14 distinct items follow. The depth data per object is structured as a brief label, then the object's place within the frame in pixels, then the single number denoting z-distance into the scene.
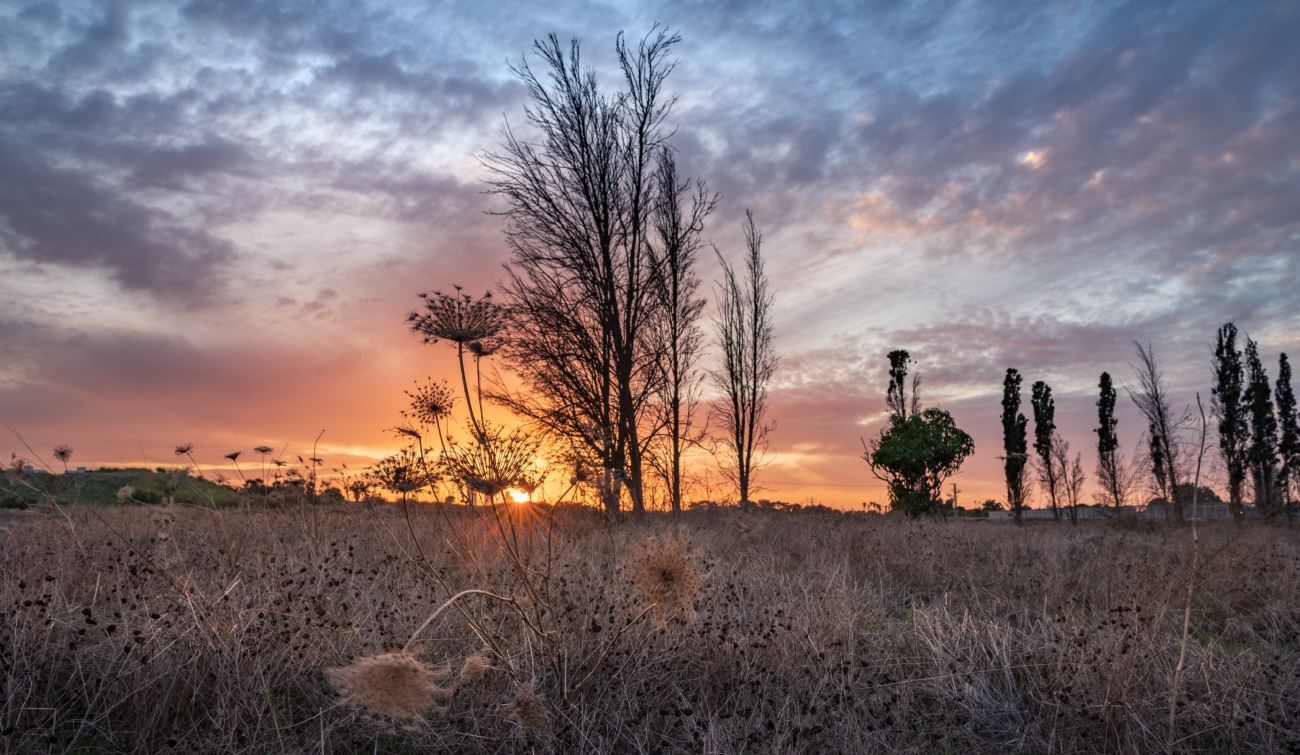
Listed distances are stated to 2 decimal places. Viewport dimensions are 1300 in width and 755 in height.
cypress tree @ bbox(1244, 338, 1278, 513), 28.28
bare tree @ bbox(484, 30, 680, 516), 11.80
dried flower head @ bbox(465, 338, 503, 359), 4.97
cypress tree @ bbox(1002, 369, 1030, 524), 32.89
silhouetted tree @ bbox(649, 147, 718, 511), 13.23
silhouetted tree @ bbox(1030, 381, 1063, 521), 33.56
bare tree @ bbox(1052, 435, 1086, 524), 26.26
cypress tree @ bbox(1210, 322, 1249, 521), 26.73
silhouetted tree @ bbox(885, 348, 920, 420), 23.80
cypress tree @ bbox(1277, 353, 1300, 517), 28.30
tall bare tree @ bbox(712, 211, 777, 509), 17.06
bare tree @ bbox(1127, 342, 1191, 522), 19.84
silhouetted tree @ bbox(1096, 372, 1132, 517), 31.84
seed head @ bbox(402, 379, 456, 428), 5.64
